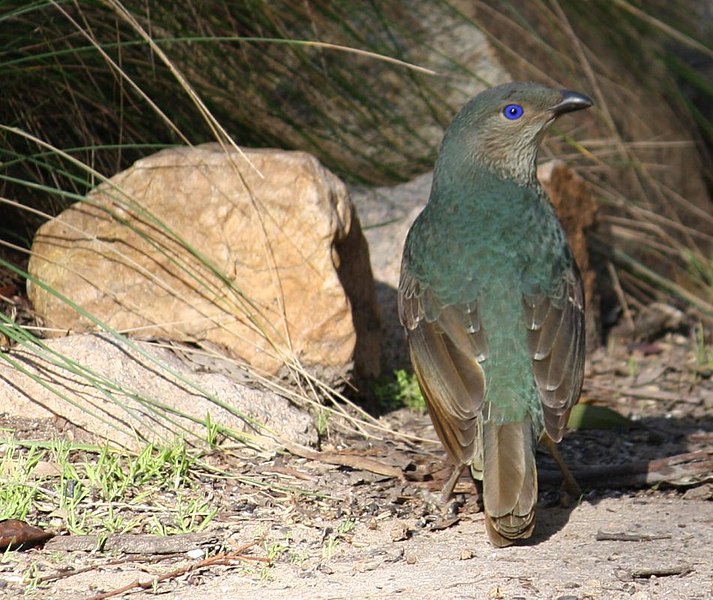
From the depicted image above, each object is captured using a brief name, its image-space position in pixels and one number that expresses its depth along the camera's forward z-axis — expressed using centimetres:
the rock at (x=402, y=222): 1191
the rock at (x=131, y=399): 869
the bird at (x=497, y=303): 787
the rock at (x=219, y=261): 992
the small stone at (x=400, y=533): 780
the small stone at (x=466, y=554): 737
